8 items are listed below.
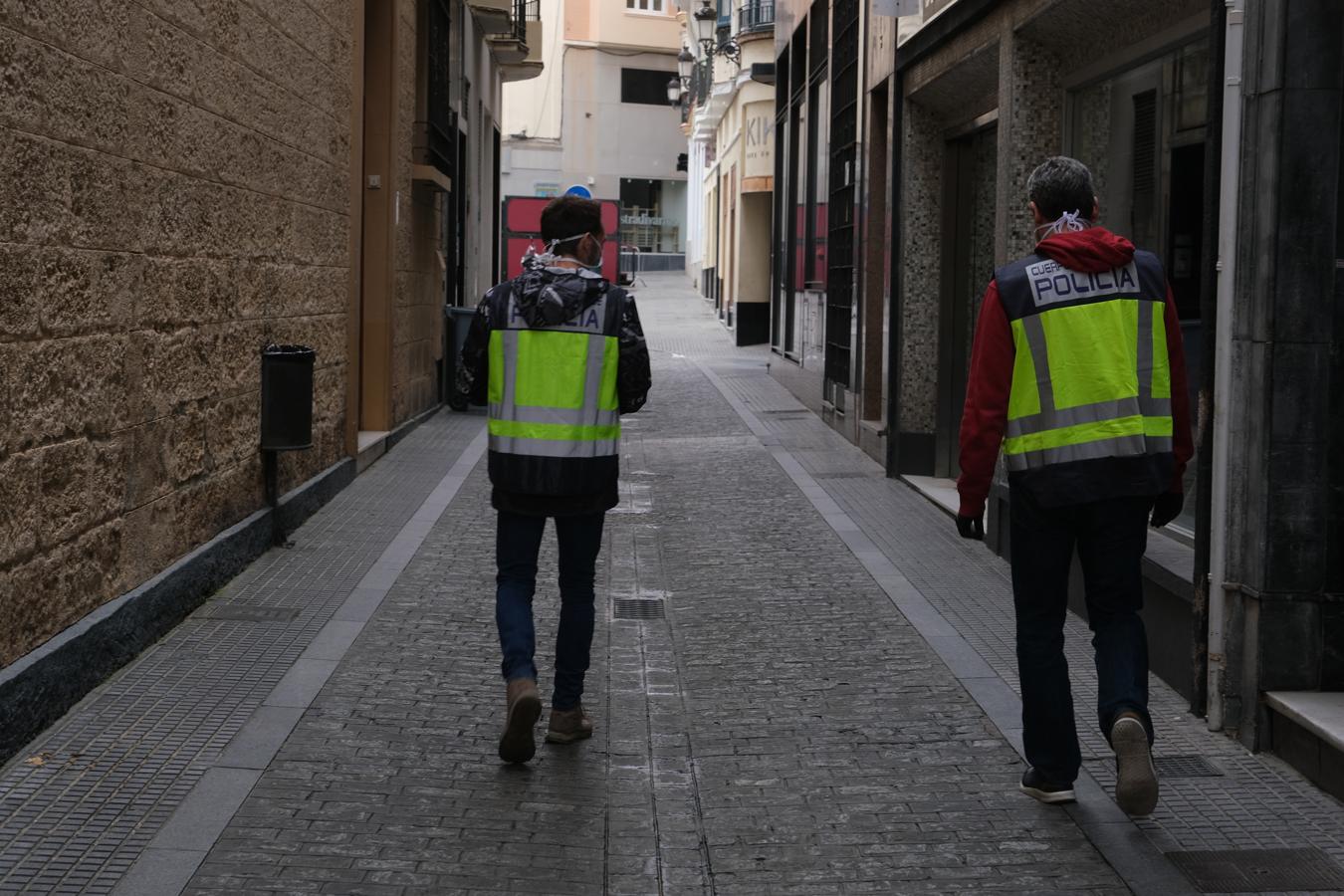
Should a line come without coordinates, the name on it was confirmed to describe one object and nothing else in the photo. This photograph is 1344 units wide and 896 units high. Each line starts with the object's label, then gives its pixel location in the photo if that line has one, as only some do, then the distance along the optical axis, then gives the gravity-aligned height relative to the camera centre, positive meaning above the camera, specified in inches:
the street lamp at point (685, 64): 1626.5 +243.5
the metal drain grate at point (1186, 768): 216.5 -55.6
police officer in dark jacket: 220.1 -10.6
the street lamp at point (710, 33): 1382.9 +246.8
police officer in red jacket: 196.4 -12.3
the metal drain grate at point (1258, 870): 177.3 -56.8
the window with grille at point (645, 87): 2485.2 +332.9
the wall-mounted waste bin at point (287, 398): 362.6 -18.4
